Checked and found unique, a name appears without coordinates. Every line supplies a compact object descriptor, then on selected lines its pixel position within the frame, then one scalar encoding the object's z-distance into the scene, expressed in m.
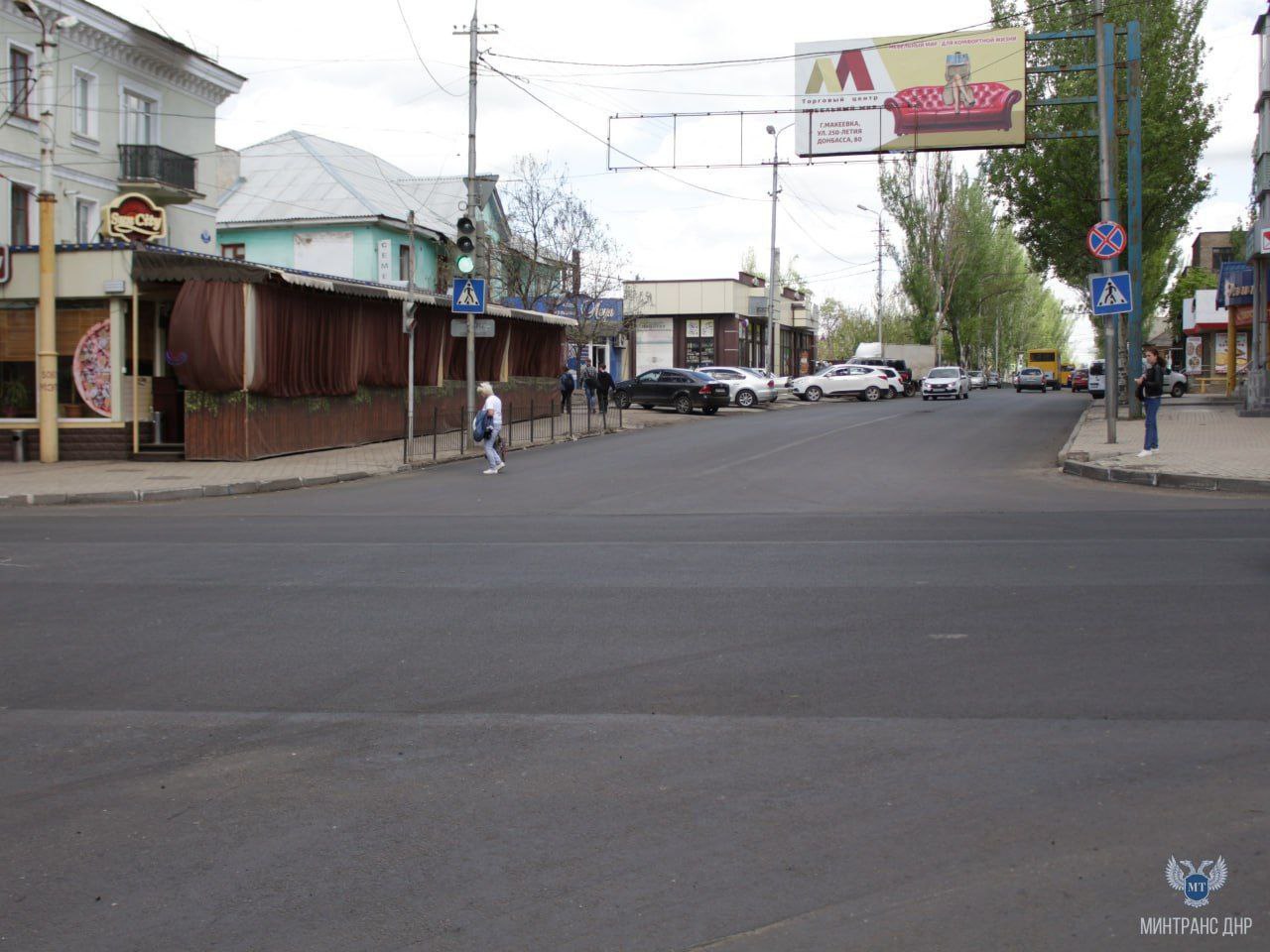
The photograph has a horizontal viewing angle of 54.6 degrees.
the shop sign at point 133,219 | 25.41
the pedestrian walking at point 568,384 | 37.94
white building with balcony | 27.98
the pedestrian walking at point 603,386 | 35.26
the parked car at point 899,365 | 61.66
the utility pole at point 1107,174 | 23.36
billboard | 29.77
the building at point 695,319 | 70.31
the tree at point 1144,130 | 36.53
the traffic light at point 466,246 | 23.12
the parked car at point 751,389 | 48.03
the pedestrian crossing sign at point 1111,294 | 20.80
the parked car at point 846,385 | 55.44
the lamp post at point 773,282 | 53.47
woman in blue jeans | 19.92
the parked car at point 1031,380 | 69.69
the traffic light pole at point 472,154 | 26.23
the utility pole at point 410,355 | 23.30
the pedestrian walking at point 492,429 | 21.44
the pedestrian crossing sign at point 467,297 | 25.03
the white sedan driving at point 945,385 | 53.56
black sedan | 42.91
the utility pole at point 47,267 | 21.22
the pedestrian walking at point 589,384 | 35.38
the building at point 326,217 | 48.03
